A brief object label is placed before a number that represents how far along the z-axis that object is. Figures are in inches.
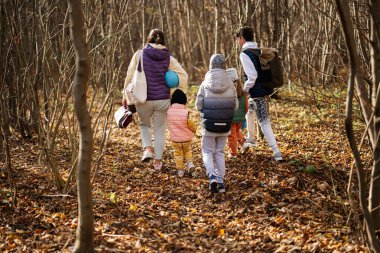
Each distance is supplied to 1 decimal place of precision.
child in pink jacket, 264.8
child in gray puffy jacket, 238.8
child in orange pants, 279.6
